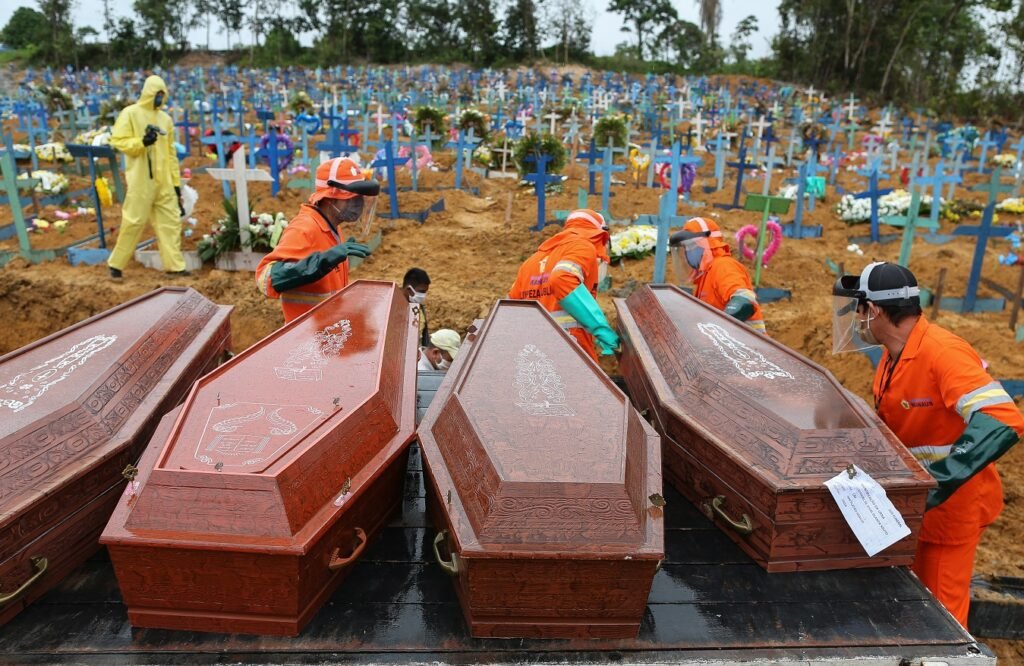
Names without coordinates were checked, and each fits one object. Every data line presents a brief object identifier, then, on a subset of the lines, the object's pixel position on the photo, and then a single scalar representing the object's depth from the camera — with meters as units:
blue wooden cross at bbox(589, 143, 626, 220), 10.29
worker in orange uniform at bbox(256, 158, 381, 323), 3.26
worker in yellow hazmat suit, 7.49
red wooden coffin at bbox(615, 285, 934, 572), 2.13
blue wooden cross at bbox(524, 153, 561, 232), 9.68
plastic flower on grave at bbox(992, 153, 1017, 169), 18.33
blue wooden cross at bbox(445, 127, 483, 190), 13.26
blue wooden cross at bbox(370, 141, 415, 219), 10.76
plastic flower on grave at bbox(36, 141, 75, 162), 14.80
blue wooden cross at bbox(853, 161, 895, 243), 10.20
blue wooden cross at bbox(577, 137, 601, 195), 12.59
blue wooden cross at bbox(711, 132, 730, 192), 14.82
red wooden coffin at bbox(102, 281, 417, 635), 1.74
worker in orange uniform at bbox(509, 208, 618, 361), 3.53
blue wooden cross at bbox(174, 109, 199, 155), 15.73
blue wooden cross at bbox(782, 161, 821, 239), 10.41
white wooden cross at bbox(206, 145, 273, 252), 7.71
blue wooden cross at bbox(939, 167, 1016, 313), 7.51
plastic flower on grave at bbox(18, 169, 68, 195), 11.72
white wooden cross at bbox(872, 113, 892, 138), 21.54
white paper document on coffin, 2.05
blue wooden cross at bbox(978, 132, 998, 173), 17.48
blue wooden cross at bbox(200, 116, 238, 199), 11.59
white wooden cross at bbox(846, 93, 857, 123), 25.44
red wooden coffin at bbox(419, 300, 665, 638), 1.78
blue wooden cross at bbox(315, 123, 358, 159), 10.34
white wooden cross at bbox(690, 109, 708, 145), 18.73
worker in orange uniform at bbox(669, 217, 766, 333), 3.94
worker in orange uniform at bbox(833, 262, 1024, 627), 2.47
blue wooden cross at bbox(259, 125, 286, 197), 10.60
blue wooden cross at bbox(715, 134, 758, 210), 12.50
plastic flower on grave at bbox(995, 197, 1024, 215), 12.97
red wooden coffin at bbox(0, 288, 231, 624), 1.87
